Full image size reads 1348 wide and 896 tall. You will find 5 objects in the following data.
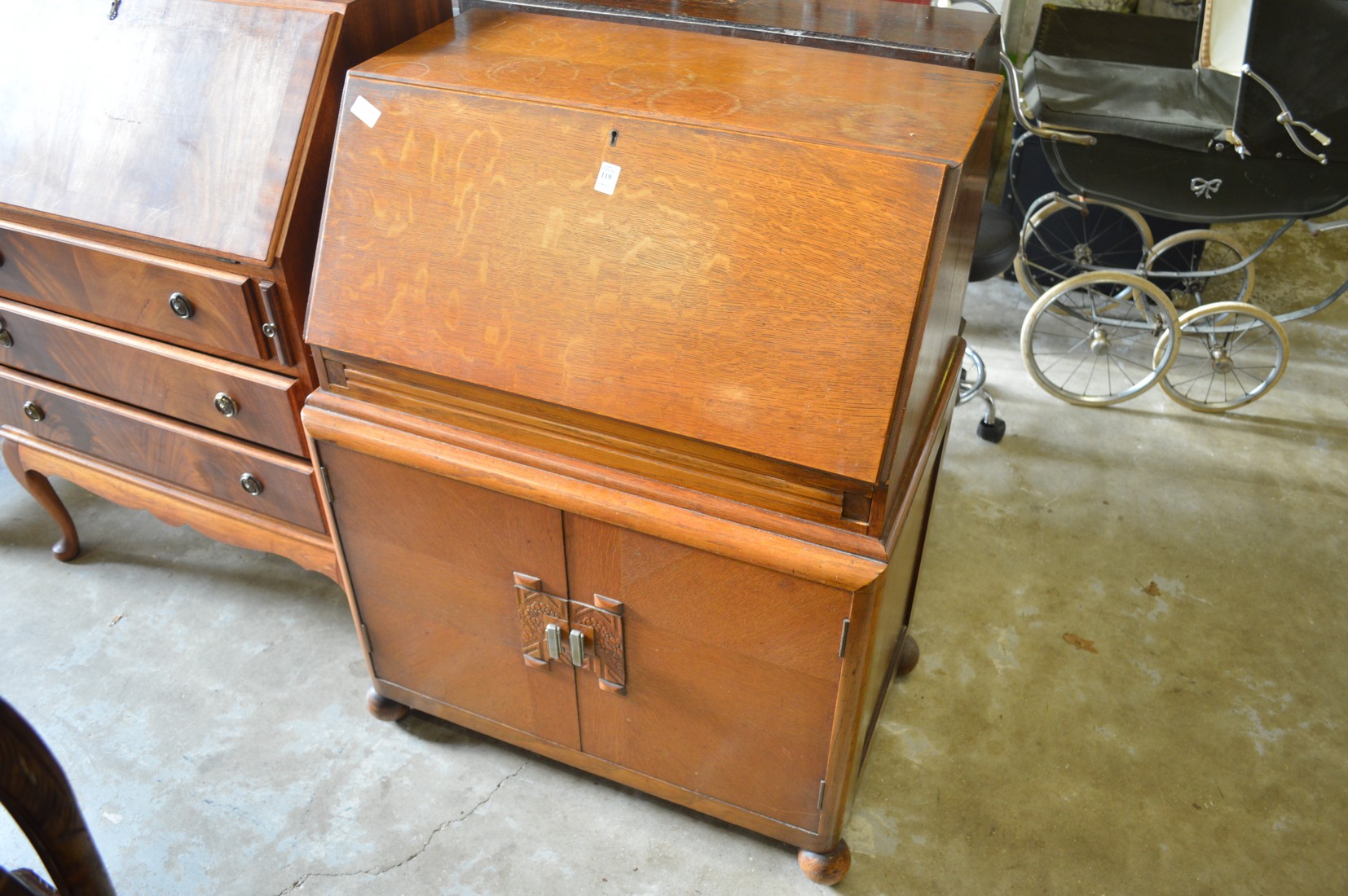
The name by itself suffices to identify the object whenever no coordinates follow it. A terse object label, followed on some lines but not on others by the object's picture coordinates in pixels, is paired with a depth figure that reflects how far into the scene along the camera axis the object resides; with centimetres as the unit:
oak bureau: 114
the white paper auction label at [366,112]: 133
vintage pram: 234
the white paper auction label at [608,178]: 121
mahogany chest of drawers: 143
